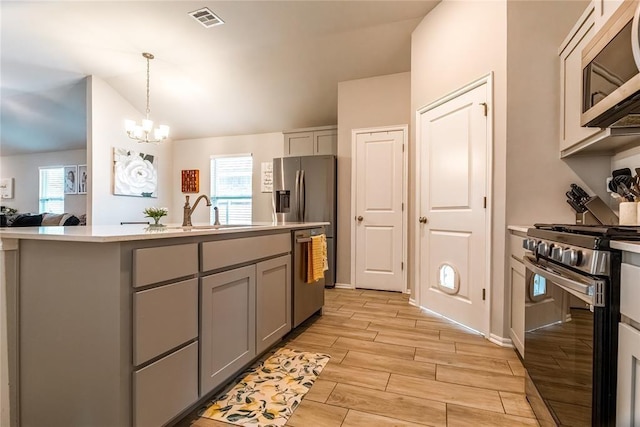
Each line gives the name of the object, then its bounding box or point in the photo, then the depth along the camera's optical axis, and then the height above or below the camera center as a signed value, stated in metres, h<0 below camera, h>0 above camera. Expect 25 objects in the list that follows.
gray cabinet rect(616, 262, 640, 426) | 0.81 -0.37
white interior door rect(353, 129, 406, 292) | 3.94 +0.00
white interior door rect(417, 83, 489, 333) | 2.53 +0.03
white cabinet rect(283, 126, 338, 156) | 4.88 +1.14
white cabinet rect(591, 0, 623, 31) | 1.57 +1.09
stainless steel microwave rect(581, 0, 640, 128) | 1.33 +0.70
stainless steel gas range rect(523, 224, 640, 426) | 0.90 -0.40
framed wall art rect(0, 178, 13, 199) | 7.77 +0.54
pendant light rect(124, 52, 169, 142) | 4.13 +1.11
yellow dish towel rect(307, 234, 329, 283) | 2.65 -0.45
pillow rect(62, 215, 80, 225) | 5.55 -0.23
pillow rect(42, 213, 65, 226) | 5.84 -0.20
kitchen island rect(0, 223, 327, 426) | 1.13 -0.48
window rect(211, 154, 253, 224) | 5.95 +0.46
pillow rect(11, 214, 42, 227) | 5.66 -0.24
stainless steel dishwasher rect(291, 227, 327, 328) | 2.48 -0.64
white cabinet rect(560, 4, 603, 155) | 1.84 +0.87
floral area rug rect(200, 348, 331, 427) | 1.48 -1.01
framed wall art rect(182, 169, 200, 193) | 3.13 +0.29
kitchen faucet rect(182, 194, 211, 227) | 2.23 -0.04
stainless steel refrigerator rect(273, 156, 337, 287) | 4.24 +0.25
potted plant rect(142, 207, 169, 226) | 2.15 -0.03
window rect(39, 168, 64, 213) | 7.36 +0.45
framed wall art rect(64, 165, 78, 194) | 7.12 +0.70
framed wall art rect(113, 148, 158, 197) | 5.03 +0.63
